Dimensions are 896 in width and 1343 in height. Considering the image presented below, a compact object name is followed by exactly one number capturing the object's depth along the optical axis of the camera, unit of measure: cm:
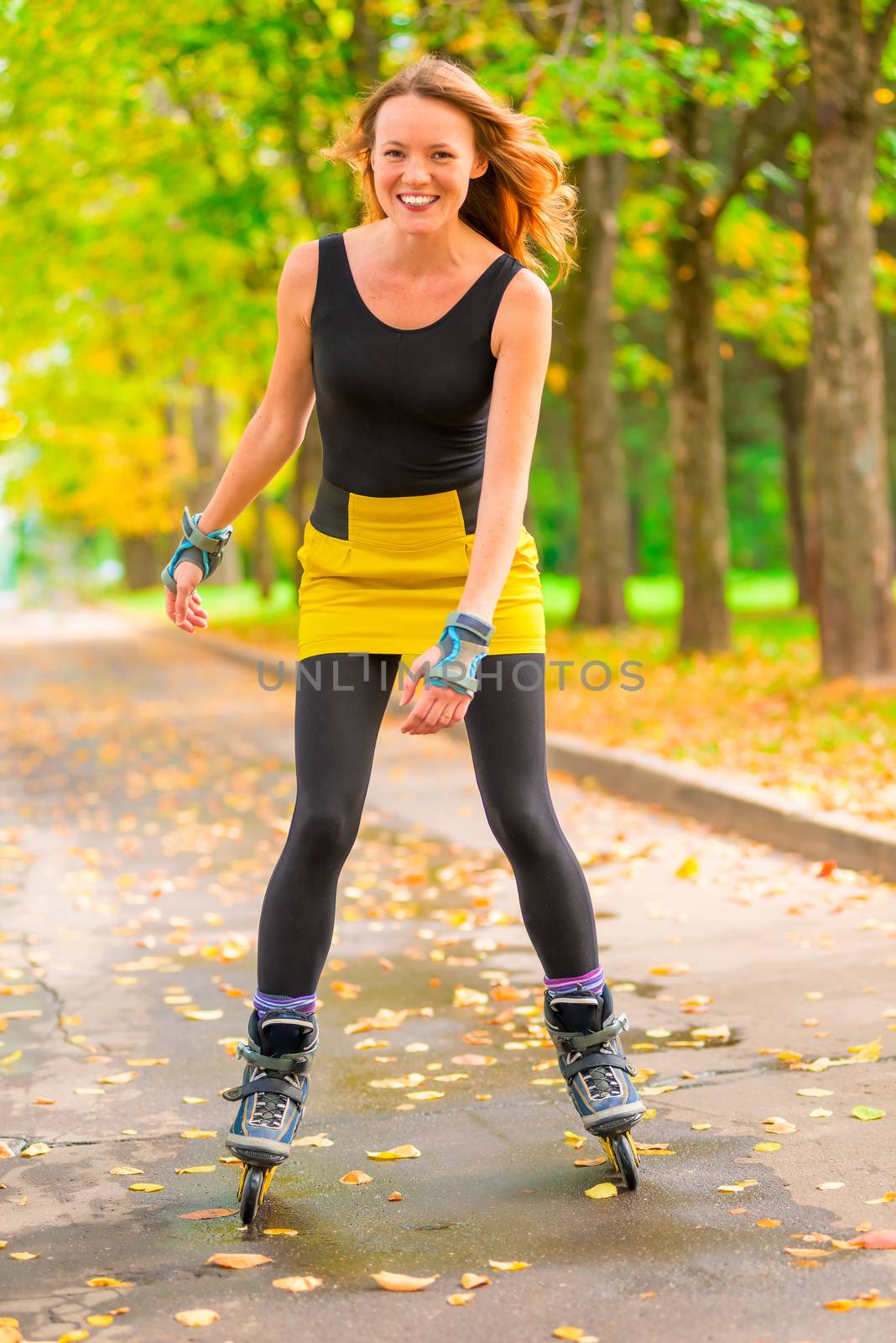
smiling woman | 702
